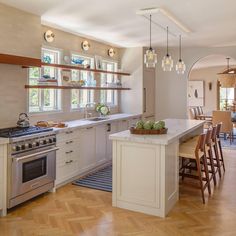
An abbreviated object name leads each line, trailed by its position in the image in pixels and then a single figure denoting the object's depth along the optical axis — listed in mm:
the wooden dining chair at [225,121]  8266
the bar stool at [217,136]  5181
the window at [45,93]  4941
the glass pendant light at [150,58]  3988
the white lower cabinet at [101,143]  5414
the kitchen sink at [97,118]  5909
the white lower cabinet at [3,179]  3428
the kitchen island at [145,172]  3414
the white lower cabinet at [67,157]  4430
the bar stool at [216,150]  5056
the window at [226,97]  13008
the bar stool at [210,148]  4450
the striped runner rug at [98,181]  4555
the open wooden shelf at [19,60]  3714
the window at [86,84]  5930
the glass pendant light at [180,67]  5031
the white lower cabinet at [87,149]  4953
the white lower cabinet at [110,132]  5782
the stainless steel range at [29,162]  3527
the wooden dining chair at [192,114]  9242
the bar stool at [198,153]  3934
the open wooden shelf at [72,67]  4838
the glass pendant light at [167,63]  4546
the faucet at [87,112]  6105
